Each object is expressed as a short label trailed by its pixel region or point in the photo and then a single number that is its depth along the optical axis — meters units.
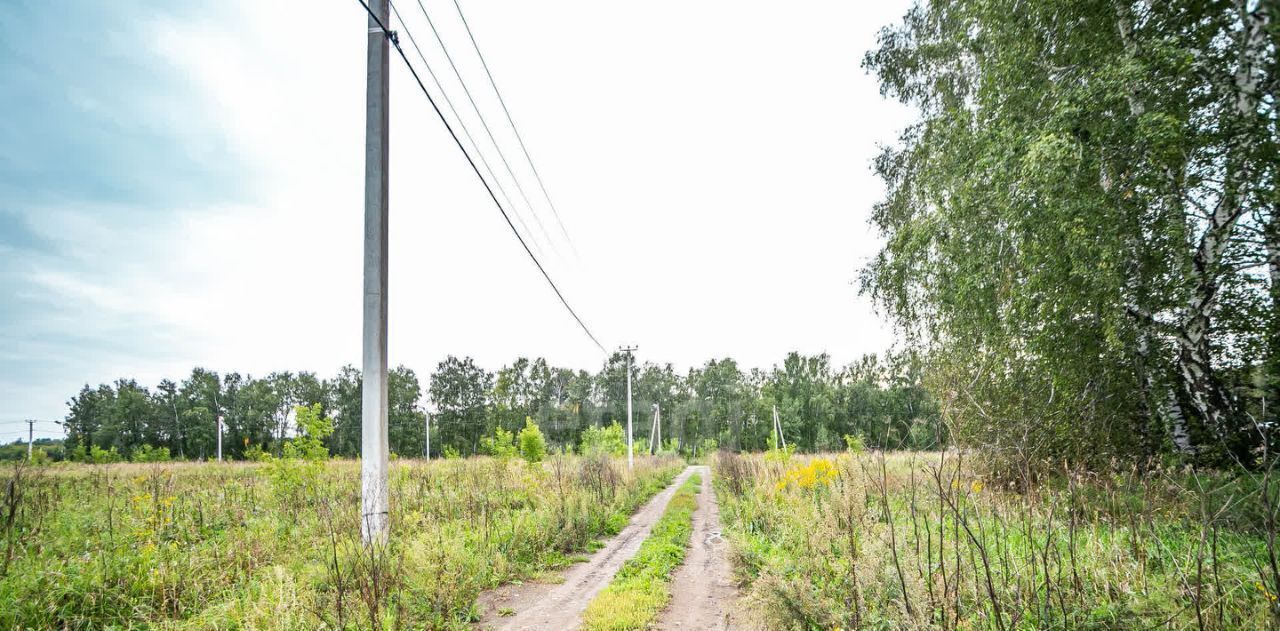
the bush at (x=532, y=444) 16.95
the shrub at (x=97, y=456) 28.41
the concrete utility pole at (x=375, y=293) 6.73
